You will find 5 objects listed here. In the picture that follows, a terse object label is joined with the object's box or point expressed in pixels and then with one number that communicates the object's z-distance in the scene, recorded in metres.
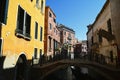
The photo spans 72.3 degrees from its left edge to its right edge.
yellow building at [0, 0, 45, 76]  5.16
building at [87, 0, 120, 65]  6.51
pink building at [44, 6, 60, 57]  11.63
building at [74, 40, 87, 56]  26.20
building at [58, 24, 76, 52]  23.43
